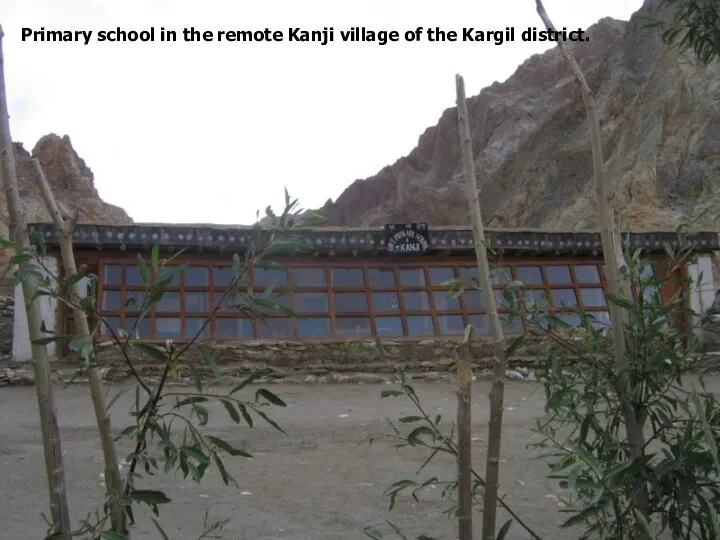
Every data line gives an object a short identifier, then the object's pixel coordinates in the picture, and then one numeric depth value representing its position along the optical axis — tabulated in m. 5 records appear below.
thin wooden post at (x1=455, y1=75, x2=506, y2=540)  2.02
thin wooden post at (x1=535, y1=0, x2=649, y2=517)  2.04
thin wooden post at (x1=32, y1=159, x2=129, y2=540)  1.71
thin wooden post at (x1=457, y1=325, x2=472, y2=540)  1.88
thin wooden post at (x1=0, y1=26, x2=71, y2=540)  1.77
